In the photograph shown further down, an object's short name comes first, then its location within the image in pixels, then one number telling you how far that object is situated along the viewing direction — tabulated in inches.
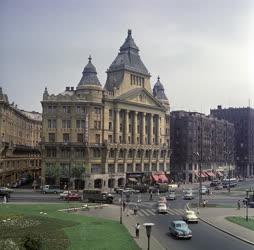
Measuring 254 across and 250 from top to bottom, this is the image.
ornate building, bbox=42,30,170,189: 3364.5
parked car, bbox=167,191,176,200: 2705.7
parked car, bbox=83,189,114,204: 2440.1
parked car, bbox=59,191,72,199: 2578.0
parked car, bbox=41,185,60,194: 2990.1
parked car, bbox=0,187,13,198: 2566.9
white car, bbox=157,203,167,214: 2022.6
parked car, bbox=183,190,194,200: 2750.0
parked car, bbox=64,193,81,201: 2473.6
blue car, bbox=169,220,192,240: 1370.5
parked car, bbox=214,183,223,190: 3752.2
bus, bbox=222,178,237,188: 3944.9
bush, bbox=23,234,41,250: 936.1
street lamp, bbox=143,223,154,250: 1032.4
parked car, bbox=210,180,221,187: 4066.4
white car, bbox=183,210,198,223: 1722.6
